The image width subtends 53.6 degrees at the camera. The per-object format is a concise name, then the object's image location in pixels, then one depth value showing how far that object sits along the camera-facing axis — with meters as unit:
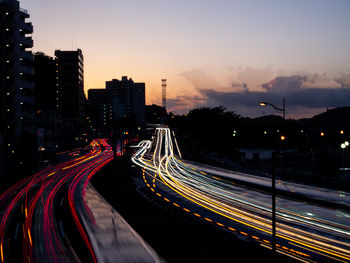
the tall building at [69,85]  142.12
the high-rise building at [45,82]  109.81
